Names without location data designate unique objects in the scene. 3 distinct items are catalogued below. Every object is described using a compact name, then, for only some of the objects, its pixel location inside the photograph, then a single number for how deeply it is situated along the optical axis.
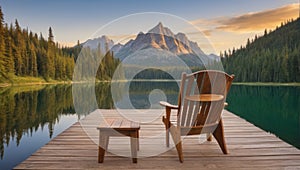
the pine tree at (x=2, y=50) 33.69
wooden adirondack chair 3.14
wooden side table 3.06
